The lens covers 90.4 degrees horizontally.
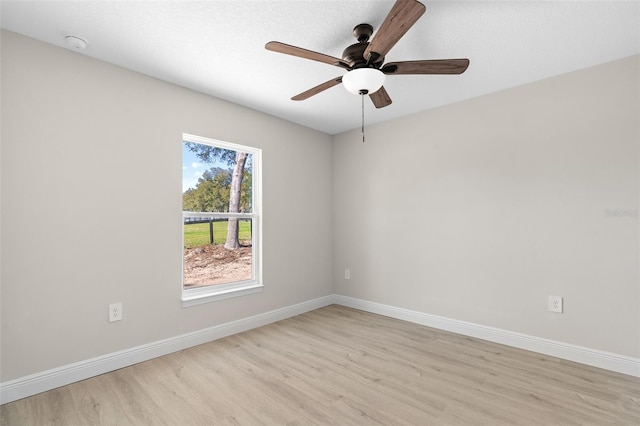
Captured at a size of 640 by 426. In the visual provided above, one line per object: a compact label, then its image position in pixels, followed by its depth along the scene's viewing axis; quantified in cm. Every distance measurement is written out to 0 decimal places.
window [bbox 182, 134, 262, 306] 311
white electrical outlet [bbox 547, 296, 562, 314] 273
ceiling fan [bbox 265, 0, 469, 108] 183
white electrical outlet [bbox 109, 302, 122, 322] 248
